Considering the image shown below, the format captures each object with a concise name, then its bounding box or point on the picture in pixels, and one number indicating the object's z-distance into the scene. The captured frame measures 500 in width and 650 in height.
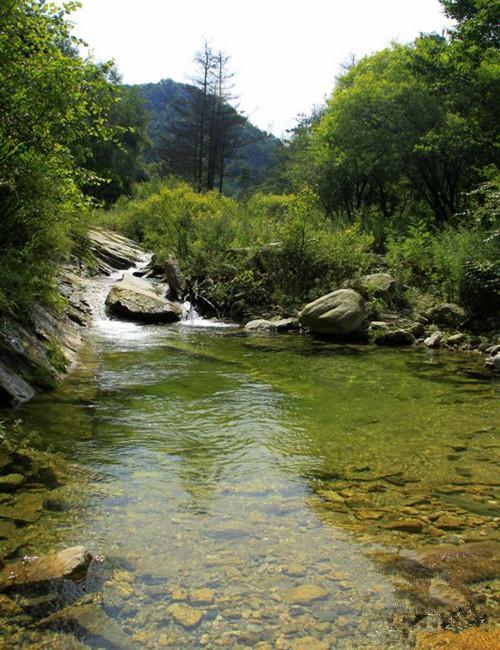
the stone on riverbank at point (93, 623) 2.57
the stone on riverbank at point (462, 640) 2.54
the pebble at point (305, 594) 2.96
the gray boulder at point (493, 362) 9.32
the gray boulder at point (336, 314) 12.11
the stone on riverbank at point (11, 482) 4.05
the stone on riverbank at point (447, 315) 12.70
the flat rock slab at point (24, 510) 3.64
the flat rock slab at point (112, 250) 20.53
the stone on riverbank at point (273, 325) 13.44
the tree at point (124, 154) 39.50
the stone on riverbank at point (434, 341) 11.45
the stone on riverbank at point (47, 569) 2.91
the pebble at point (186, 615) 2.75
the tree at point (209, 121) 44.91
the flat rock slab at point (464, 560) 3.16
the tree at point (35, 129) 6.15
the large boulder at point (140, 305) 13.77
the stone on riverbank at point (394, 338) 11.76
